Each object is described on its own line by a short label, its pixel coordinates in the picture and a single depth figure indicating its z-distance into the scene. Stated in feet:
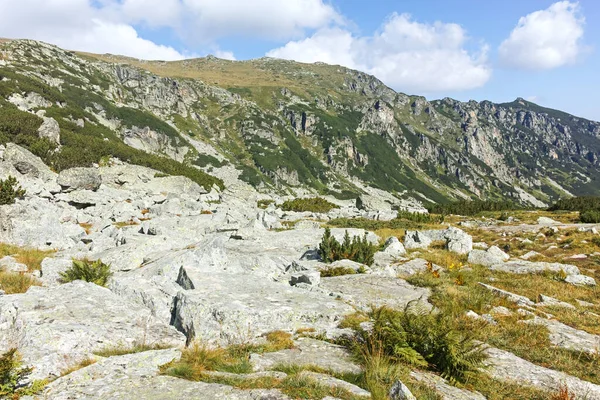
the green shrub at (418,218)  125.29
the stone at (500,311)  31.50
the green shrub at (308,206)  169.37
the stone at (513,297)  35.88
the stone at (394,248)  60.98
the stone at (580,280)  46.98
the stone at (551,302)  36.50
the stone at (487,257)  55.88
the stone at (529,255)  65.16
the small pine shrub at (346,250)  54.54
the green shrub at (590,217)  114.93
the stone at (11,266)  39.19
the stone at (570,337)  25.59
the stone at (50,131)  198.39
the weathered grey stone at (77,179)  120.67
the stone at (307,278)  36.21
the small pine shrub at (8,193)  68.28
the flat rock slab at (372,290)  31.60
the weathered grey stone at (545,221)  115.34
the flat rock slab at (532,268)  50.75
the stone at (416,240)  68.89
